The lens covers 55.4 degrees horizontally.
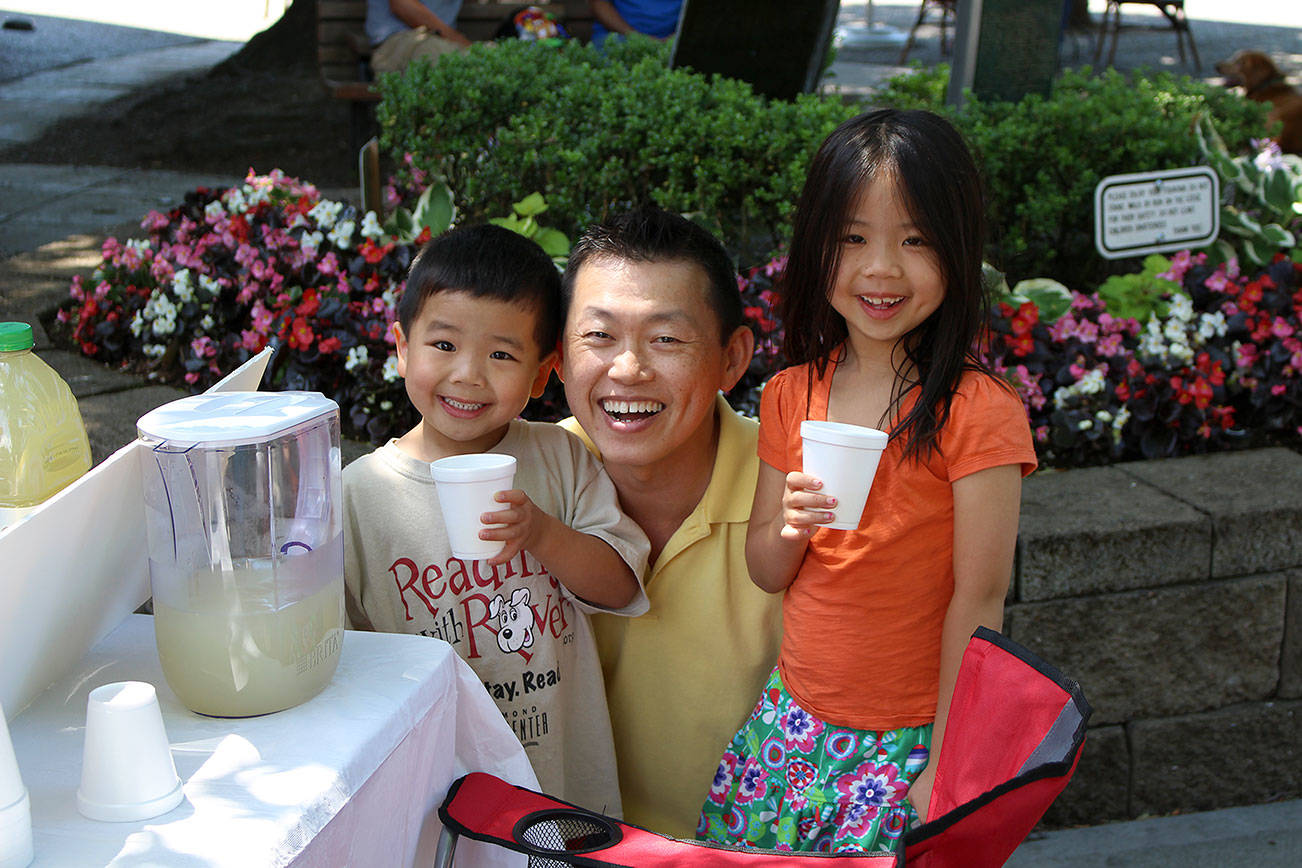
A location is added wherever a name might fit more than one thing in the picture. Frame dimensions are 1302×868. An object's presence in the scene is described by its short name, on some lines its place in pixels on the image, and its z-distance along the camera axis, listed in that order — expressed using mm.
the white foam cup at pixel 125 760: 1285
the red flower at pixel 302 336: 3625
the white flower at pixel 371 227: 3898
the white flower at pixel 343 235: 3908
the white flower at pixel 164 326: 3896
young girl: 1899
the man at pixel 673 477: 2037
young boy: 1998
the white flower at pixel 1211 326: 3629
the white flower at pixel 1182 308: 3658
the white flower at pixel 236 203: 4277
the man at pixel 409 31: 6754
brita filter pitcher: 1450
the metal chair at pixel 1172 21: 13047
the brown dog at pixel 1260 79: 7652
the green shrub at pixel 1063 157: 4152
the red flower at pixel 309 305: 3725
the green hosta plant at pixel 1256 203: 4090
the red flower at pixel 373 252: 3826
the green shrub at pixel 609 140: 3961
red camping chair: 1408
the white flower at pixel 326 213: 4004
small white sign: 3893
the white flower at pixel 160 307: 3916
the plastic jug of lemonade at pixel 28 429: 1650
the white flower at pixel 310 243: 3918
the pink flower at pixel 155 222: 4492
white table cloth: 1290
